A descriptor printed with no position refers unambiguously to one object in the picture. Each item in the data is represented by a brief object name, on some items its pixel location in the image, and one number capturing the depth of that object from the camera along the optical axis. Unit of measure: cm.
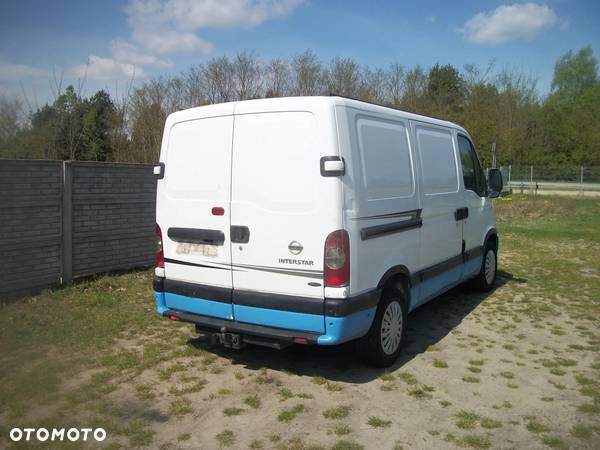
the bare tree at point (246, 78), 2045
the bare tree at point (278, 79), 2173
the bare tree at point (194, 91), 1984
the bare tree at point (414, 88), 3059
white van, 404
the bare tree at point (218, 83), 2009
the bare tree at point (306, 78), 2314
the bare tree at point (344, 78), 2525
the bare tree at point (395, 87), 3005
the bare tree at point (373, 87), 2697
